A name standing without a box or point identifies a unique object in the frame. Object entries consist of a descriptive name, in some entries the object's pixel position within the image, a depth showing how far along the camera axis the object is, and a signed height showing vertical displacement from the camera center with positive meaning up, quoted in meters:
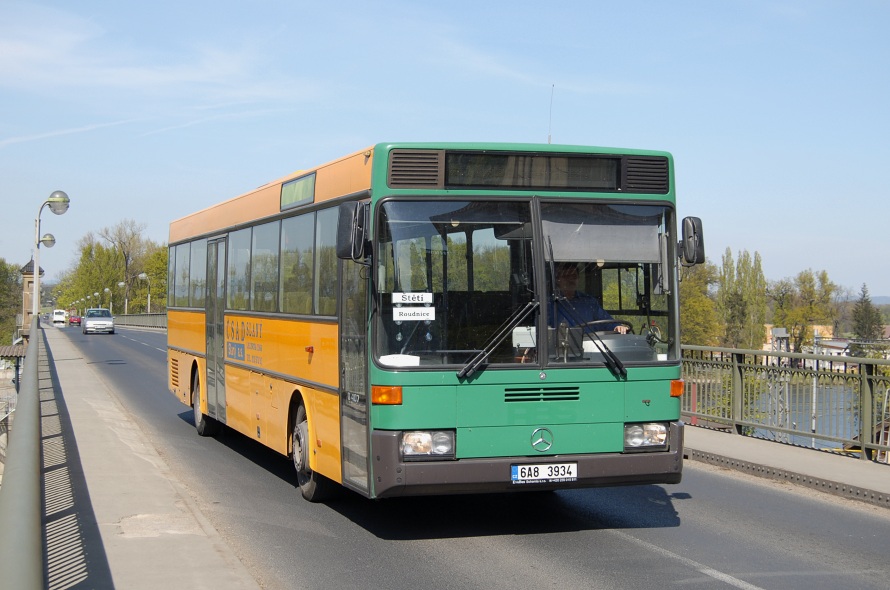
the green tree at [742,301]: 116.06 +0.86
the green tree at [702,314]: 92.00 -0.56
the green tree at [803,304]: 118.31 +0.52
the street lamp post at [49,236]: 28.28 +2.66
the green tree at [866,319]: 120.62 -1.33
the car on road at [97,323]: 68.81 -0.96
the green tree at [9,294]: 115.38 +1.81
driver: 7.54 +0.07
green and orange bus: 7.38 -0.08
